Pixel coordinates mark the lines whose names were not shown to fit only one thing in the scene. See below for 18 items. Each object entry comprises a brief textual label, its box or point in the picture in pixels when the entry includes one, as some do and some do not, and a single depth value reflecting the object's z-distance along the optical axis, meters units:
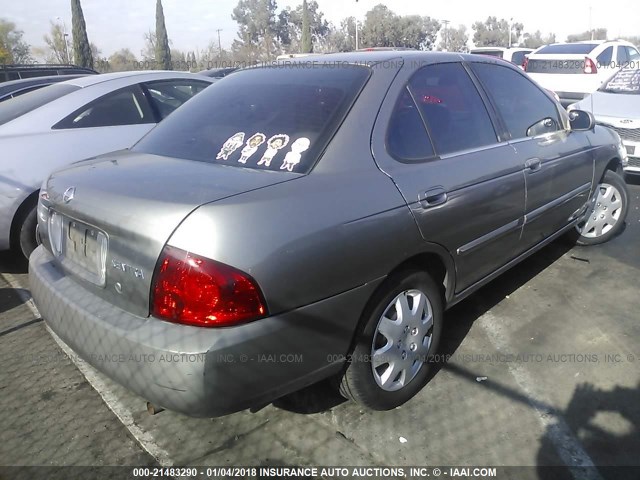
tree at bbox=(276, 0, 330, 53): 49.66
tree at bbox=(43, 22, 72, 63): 42.59
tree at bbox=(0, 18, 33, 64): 41.53
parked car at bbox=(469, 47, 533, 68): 16.97
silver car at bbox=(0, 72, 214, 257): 4.08
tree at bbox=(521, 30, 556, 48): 61.06
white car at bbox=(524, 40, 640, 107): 11.85
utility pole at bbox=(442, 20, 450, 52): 52.65
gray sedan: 1.85
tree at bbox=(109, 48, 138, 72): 44.38
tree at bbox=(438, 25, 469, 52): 54.38
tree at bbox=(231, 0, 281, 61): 51.45
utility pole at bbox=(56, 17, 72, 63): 40.76
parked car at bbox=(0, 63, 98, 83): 10.23
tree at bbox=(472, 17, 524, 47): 60.38
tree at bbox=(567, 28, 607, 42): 63.25
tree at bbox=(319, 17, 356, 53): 45.91
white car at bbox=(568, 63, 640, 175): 6.41
